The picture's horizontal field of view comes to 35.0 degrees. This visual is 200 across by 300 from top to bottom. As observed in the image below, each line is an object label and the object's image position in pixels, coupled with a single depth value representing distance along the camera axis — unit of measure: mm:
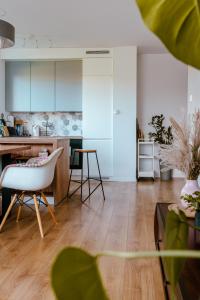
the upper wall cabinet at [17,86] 6367
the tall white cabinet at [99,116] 6164
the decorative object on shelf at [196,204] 1556
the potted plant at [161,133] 6305
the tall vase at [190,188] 1923
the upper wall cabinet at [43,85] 6293
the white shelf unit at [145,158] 6484
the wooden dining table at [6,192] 3432
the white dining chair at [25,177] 2883
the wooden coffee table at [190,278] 905
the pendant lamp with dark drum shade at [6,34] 2949
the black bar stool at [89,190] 4190
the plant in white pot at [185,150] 1722
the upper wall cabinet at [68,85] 6223
